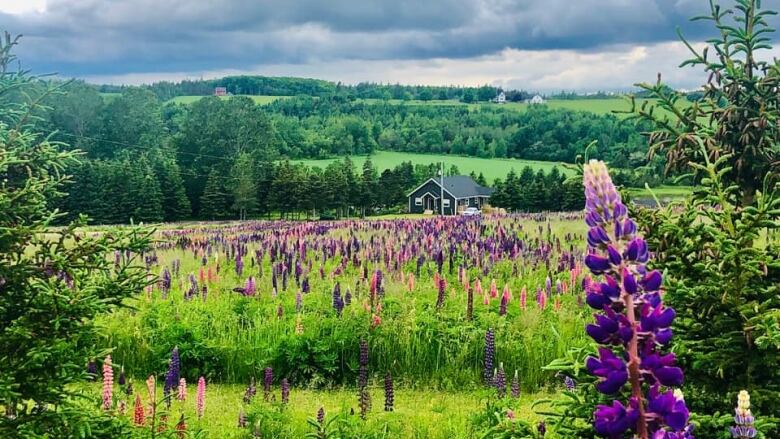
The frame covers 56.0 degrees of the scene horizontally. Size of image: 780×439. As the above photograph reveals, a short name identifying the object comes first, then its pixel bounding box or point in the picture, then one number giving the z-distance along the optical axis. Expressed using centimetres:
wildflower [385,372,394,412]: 692
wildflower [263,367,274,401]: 751
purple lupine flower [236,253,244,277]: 1313
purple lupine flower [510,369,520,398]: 682
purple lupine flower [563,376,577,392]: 625
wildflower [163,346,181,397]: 722
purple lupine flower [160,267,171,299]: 1139
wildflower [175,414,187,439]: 569
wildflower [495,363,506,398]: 676
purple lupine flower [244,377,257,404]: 742
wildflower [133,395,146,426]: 597
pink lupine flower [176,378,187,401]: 665
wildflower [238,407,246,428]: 679
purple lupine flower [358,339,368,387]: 719
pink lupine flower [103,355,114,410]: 622
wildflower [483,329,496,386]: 761
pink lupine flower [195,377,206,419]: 657
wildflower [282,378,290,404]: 713
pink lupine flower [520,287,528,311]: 973
